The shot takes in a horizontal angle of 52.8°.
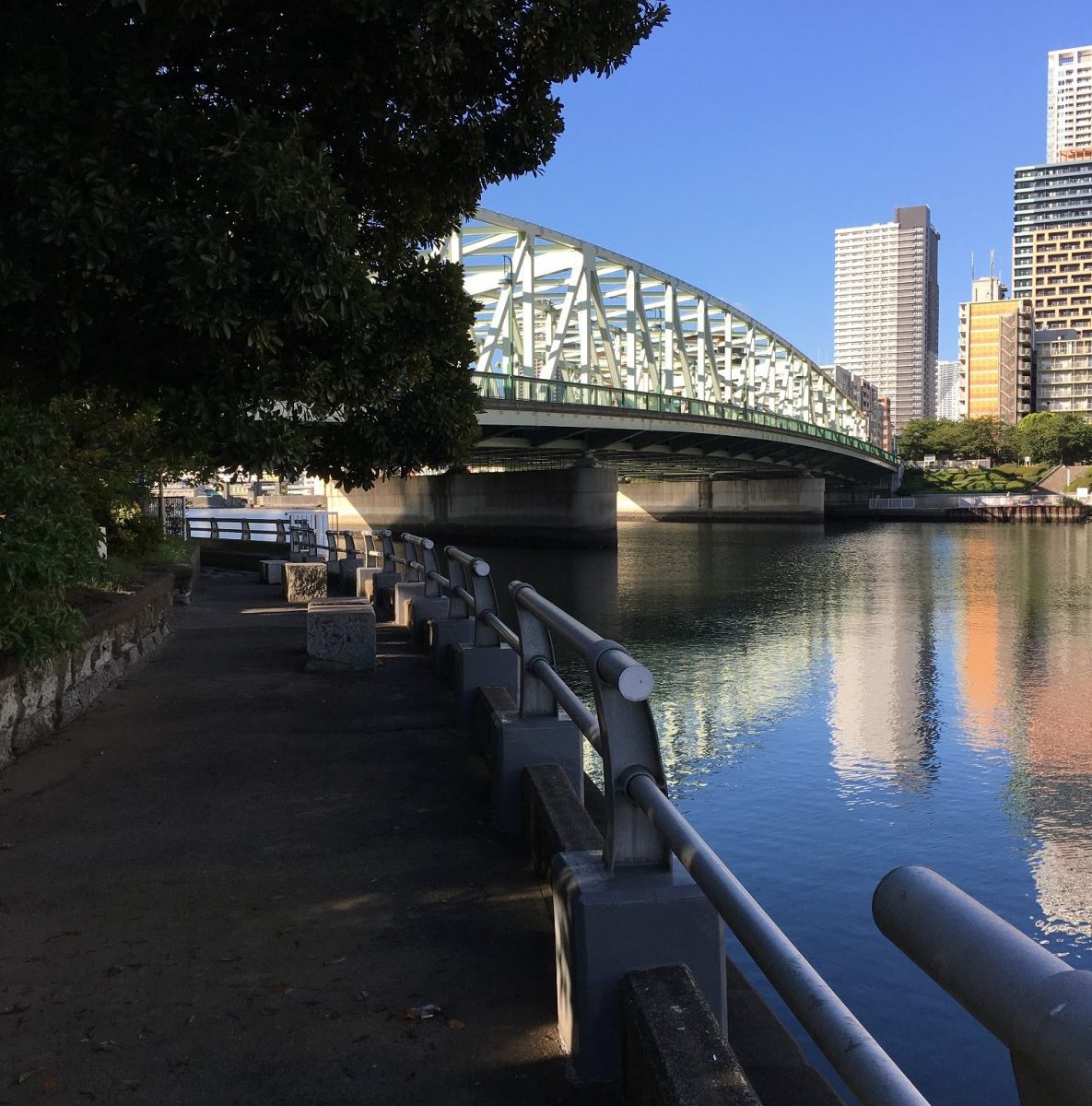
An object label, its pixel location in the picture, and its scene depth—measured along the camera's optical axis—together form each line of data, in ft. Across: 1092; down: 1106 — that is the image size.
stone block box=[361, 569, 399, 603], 45.75
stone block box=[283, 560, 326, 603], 54.34
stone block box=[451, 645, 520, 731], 23.48
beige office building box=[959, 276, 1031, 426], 548.31
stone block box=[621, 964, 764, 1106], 8.04
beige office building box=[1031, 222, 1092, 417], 545.03
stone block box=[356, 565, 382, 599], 51.49
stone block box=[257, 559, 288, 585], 68.80
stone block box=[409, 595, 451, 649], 33.73
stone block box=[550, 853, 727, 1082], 10.00
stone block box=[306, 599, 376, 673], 31.17
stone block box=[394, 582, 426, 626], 39.27
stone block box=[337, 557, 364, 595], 59.82
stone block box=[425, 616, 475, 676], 28.91
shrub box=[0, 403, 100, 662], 19.81
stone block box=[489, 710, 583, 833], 16.87
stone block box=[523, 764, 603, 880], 12.98
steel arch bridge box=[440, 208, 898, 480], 161.38
